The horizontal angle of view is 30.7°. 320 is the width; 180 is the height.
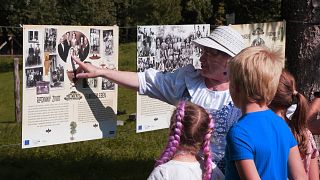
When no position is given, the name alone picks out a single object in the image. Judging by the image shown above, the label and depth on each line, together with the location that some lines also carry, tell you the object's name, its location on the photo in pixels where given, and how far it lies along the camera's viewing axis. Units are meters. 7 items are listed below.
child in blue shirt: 2.71
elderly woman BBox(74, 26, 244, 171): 3.48
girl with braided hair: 3.06
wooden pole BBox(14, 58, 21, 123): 12.78
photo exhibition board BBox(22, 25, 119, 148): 4.63
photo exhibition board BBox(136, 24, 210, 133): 5.48
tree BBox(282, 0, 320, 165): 5.13
